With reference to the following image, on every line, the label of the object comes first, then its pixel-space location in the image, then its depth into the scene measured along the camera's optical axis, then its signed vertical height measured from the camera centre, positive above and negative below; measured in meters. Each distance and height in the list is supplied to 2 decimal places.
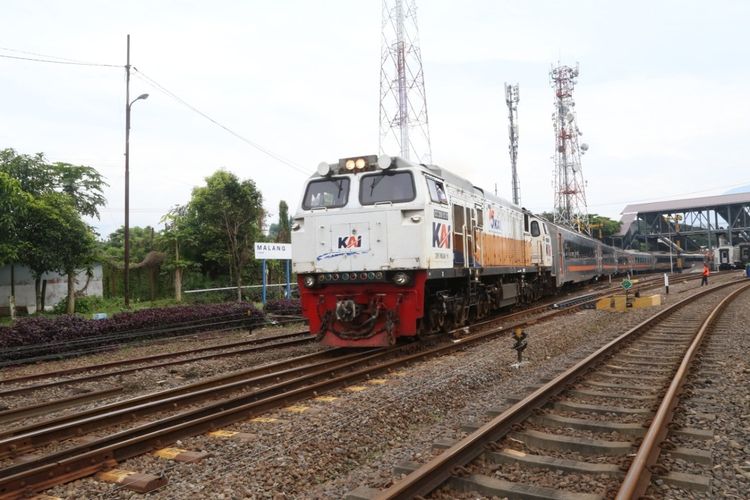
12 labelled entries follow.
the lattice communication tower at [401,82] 24.41 +8.75
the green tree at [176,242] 25.13 +1.55
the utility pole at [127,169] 19.23 +3.85
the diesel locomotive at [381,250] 9.44 +0.38
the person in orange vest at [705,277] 31.00 -0.79
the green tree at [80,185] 22.23 +3.87
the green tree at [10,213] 16.81 +2.05
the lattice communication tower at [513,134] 33.39 +8.67
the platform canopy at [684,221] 64.50 +5.61
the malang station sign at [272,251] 19.13 +0.79
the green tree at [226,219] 24.98 +2.60
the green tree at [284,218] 35.16 +3.77
